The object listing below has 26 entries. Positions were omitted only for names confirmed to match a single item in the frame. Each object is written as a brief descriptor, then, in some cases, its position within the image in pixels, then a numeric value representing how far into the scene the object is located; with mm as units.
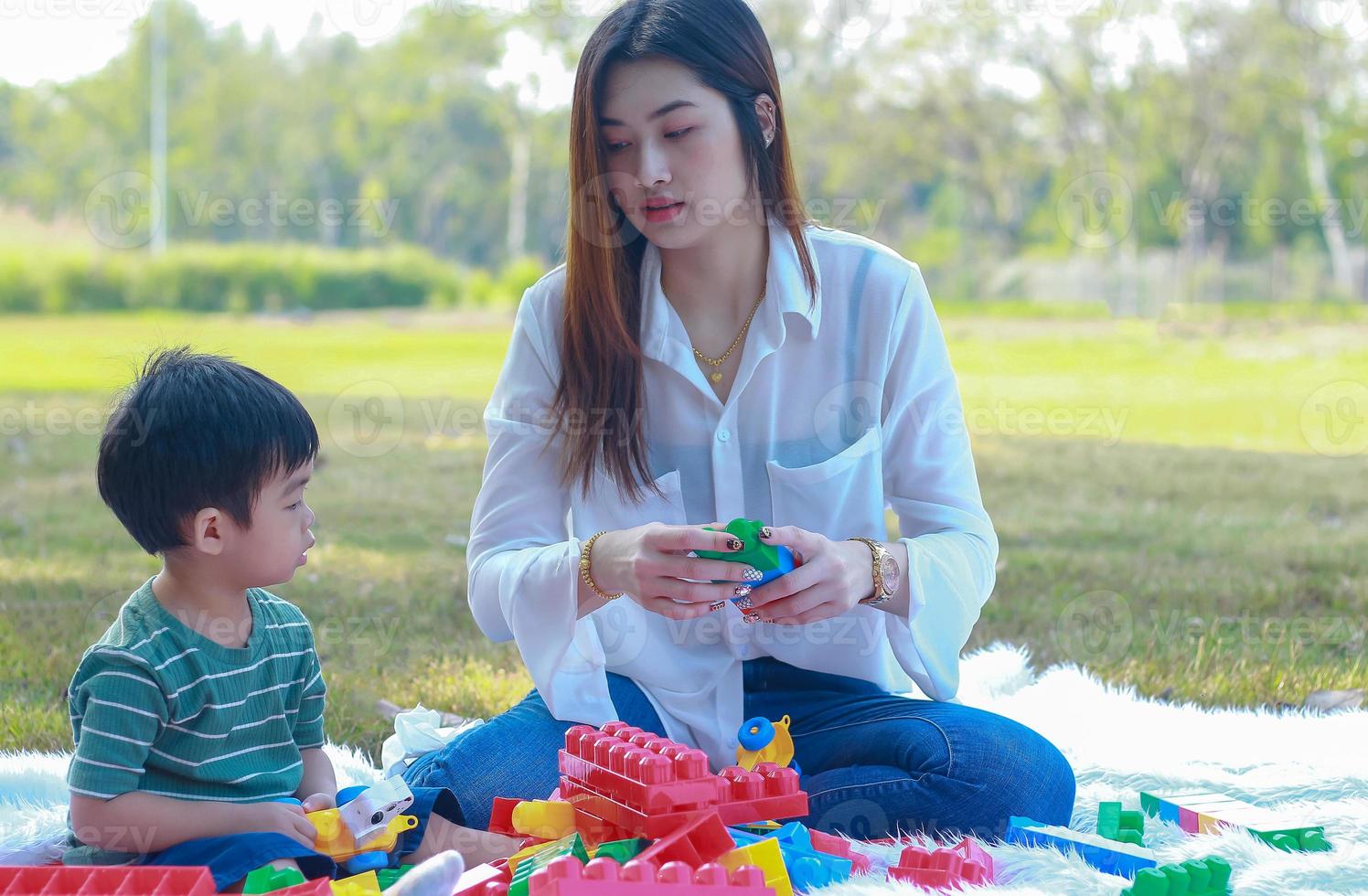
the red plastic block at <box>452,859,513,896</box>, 1733
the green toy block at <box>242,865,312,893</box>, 1707
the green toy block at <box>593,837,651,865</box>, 1733
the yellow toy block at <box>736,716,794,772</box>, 2145
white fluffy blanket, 1892
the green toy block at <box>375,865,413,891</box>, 1887
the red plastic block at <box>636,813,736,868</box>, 1666
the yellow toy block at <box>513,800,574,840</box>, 1938
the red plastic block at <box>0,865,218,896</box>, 1616
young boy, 1793
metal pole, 24062
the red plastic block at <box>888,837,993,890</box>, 1841
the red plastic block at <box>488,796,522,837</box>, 2080
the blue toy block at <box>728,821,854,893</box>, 1829
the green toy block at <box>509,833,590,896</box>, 1716
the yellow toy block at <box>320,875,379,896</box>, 1703
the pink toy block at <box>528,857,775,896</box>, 1546
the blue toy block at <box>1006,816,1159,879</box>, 1932
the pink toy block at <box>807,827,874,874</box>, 1941
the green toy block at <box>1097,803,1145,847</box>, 2096
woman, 2162
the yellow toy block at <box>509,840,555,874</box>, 1832
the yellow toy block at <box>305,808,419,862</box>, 1901
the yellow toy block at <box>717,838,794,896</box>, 1729
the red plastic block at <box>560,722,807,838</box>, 1744
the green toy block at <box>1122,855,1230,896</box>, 1725
